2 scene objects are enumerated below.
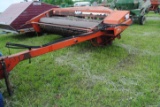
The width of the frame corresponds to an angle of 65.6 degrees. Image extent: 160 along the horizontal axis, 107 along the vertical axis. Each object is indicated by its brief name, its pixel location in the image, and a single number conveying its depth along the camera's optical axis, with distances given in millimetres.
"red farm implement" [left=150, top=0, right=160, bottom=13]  7757
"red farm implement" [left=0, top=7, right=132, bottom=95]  1547
